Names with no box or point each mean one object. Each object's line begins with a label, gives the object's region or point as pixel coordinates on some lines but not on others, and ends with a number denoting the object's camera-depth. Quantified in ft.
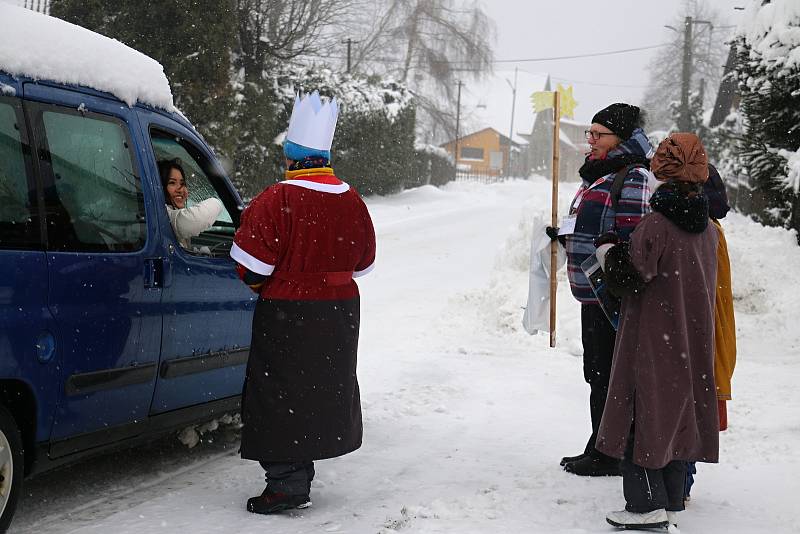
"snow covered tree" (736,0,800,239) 35.12
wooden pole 21.34
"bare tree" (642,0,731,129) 232.12
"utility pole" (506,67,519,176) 256.73
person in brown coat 12.67
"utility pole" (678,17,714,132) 125.49
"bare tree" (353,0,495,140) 134.10
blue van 11.17
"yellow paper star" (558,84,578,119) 29.43
